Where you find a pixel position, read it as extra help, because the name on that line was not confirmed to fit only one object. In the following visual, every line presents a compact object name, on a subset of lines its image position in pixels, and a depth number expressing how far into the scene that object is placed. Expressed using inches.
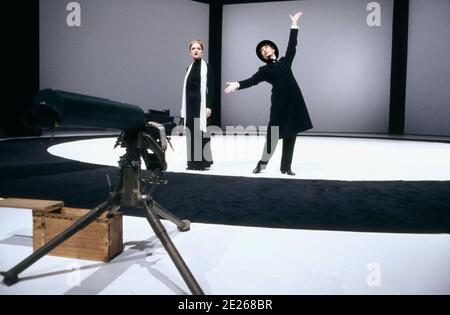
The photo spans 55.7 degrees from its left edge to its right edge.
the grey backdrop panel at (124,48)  298.8
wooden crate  62.8
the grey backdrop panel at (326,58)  354.6
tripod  52.1
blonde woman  150.1
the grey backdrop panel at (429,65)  334.0
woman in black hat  140.3
